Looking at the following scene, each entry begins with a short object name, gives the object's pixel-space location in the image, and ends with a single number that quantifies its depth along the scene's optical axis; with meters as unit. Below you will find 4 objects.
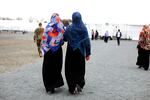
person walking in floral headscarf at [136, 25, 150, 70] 15.91
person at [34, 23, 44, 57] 21.40
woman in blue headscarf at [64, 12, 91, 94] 9.95
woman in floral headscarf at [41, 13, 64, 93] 10.05
